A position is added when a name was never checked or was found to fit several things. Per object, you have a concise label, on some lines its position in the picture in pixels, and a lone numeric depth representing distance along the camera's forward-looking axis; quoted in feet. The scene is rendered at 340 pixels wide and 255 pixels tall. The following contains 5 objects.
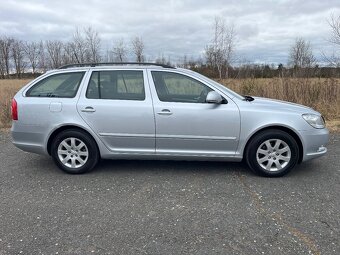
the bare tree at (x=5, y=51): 189.26
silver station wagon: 13.47
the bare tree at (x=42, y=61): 115.97
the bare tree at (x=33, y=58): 152.30
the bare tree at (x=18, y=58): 178.29
